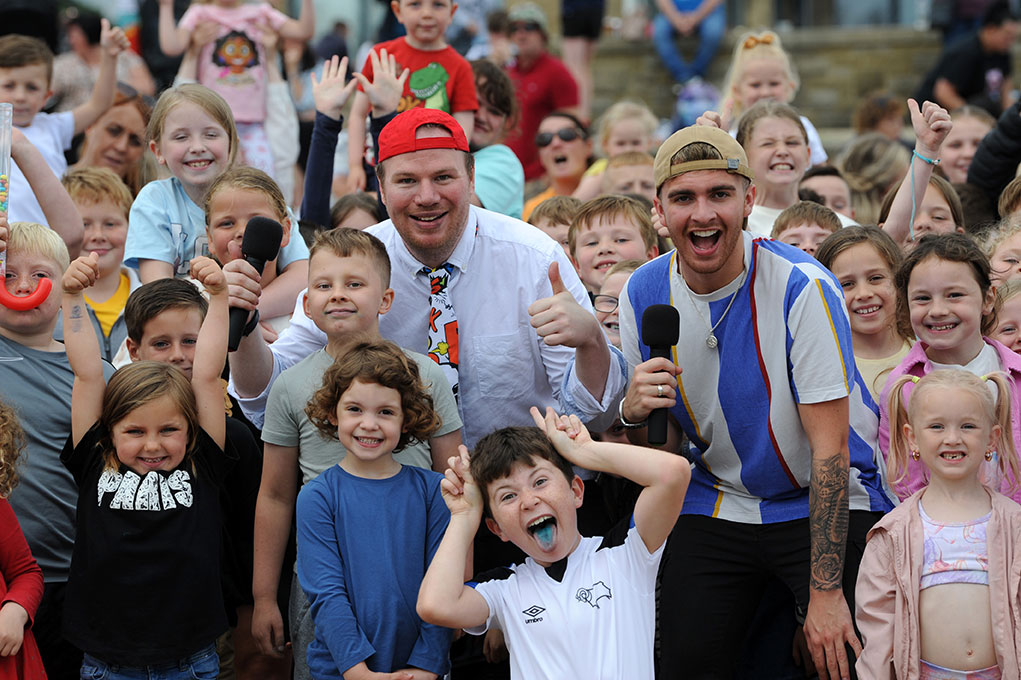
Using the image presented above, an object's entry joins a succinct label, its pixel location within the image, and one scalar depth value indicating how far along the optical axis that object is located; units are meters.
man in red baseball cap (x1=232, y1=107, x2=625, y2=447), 4.62
